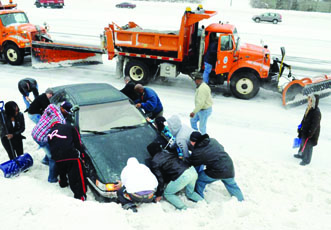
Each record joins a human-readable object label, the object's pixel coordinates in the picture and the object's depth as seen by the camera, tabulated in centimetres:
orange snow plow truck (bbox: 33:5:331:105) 923
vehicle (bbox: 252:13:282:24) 3216
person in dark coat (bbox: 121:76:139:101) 701
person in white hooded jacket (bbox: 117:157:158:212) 395
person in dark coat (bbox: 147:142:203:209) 425
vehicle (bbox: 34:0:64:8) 3900
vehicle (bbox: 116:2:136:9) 4297
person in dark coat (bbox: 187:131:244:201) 438
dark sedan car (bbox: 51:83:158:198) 436
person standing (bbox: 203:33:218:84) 927
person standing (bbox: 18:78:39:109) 651
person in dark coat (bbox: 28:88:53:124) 580
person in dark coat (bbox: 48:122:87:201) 433
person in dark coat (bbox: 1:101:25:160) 494
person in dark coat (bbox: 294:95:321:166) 570
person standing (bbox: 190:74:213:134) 644
